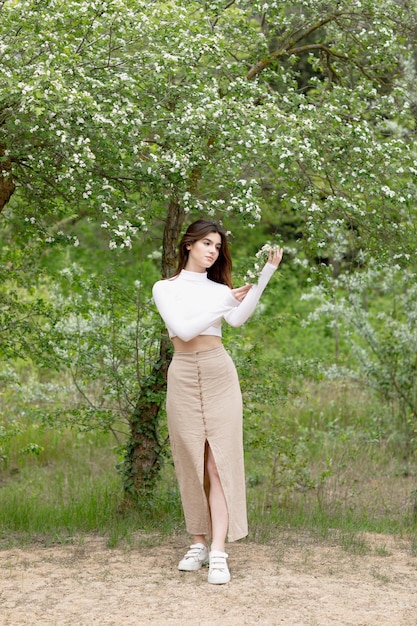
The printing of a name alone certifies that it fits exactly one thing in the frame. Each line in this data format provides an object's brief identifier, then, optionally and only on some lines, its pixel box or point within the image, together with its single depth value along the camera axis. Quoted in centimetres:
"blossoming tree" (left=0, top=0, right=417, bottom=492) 490
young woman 495
